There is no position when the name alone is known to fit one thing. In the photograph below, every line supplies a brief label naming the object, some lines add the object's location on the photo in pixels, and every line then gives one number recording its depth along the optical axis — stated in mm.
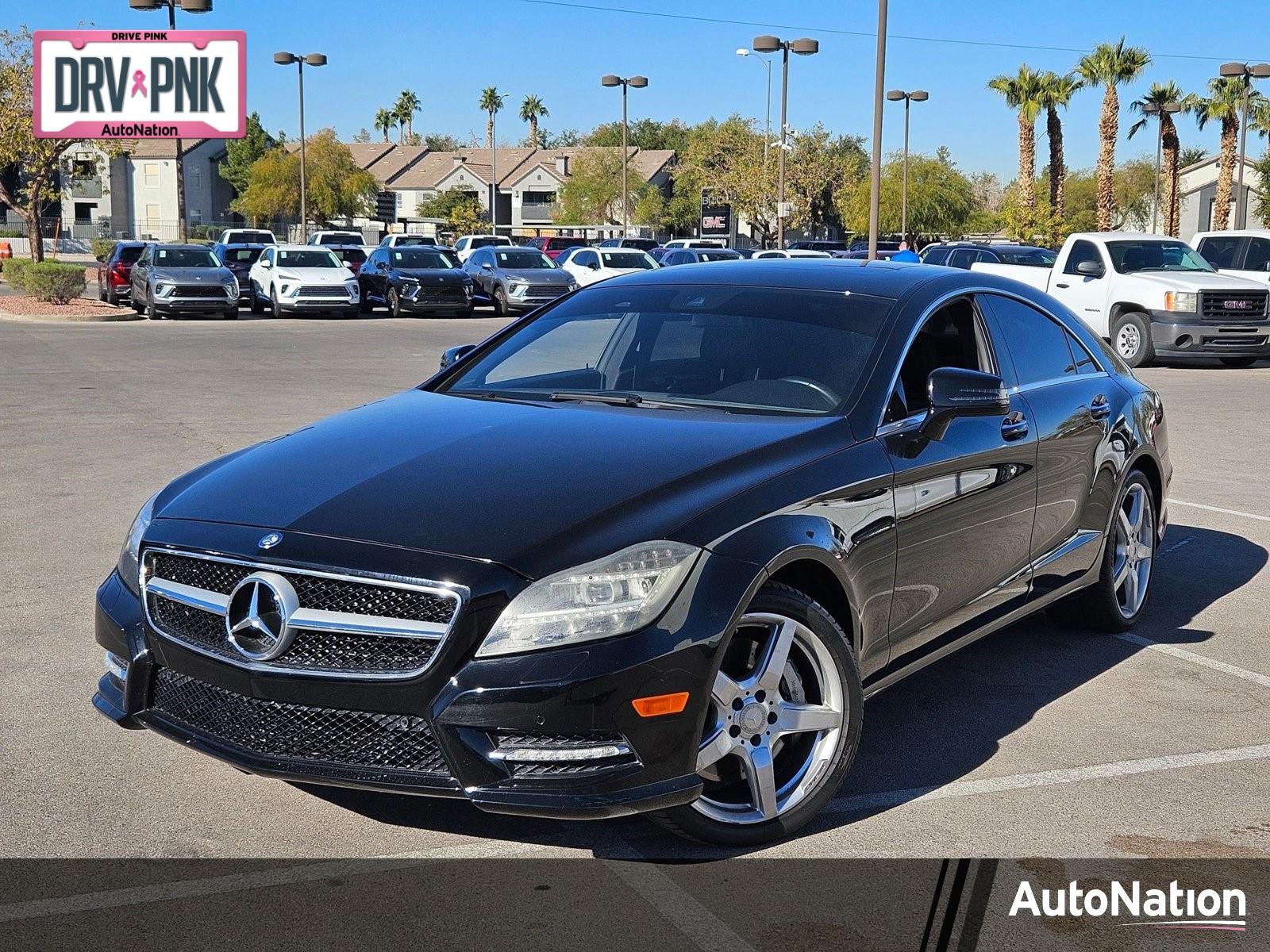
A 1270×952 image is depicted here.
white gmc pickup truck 20016
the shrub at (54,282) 32469
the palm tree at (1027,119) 55938
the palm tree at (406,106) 127250
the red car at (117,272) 33750
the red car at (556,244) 46812
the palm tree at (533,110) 128750
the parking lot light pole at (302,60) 49750
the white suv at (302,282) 30969
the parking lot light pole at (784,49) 35938
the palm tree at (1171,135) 65375
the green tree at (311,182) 79375
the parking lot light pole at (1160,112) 59219
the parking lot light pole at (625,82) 51844
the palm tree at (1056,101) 56188
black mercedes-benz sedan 3623
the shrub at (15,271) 34594
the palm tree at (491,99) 120500
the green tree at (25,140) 36250
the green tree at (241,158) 90625
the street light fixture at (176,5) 29906
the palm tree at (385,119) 128575
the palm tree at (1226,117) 60500
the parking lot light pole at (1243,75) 43781
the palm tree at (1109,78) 54750
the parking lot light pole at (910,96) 55875
